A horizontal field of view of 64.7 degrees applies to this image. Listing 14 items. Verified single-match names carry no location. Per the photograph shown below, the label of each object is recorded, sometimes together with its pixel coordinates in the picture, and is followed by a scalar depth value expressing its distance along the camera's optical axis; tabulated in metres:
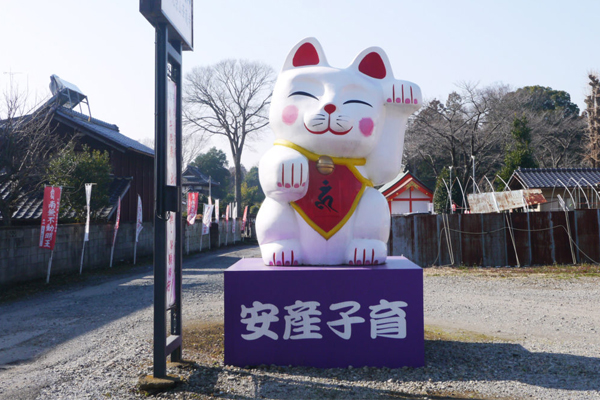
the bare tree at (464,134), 26.28
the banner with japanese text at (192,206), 17.88
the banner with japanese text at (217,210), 22.16
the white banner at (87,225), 11.99
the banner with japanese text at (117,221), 13.98
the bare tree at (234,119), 29.62
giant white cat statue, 4.46
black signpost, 3.79
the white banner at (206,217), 19.82
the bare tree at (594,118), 25.38
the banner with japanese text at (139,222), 14.94
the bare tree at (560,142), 29.92
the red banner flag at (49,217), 10.00
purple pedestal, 4.15
